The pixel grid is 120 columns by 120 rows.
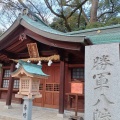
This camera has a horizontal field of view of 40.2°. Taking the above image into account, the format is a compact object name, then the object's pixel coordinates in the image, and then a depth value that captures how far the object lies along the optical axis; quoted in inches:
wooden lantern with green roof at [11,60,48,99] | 178.4
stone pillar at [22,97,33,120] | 176.7
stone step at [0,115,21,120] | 241.9
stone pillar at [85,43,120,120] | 144.5
